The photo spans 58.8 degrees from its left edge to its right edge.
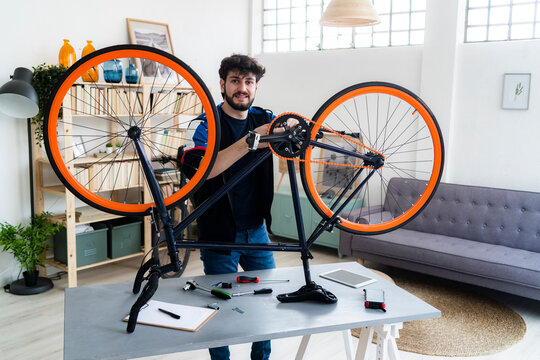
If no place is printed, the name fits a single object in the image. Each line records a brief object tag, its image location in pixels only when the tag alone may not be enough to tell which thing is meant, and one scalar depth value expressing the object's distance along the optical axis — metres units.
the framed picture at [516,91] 4.02
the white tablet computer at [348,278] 1.90
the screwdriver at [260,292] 1.77
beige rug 2.96
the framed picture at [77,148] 3.95
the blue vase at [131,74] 4.06
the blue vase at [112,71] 3.93
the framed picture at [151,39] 4.51
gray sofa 3.45
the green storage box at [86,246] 3.89
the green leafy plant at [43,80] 3.57
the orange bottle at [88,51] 3.79
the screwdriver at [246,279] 1.87
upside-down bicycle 1.50
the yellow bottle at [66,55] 3.77
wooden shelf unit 3.69
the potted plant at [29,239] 3.60
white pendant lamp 2.94
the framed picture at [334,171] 4.96
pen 1.55
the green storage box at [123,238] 4.11
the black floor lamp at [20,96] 3.27
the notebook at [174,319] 1.50
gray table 1.40
